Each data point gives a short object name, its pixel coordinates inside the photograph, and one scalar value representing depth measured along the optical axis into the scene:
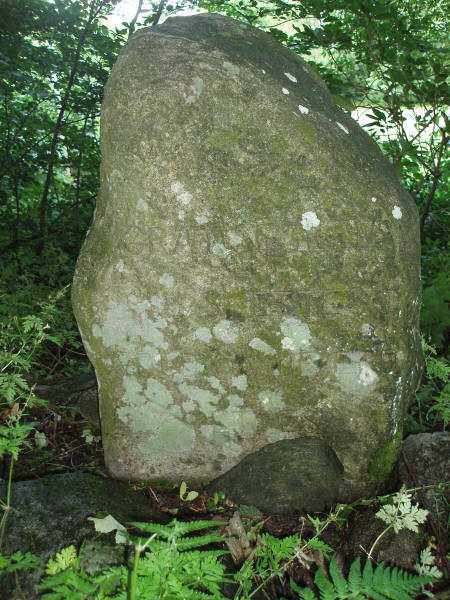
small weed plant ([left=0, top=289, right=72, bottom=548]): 1.84
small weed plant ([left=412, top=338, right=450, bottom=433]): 2.61
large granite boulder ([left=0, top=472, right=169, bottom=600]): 1.62
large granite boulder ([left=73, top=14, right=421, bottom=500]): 2.04
